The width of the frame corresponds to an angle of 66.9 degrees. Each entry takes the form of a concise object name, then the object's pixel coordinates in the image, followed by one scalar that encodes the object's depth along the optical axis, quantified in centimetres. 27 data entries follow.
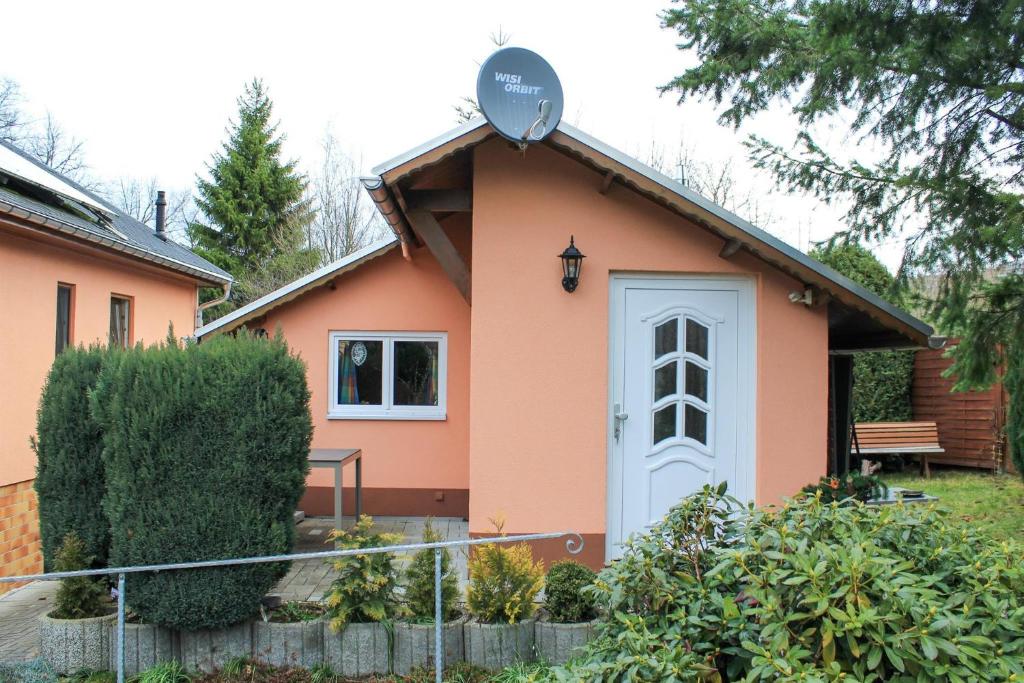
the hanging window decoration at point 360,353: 984
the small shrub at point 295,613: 496
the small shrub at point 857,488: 621
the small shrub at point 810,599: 307
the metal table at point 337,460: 730
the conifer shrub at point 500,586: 479
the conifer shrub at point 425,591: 488
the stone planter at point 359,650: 478
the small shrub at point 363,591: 478
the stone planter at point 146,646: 481
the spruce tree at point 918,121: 586
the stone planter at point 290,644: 481
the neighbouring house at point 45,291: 752
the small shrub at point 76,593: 489
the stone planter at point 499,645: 471
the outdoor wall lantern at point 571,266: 656
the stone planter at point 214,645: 484
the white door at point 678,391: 682
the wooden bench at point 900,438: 1395
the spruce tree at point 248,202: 2906
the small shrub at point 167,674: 466
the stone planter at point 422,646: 476
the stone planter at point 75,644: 476
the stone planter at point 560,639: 471
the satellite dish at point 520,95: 596
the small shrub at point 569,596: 477
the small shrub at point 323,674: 468
